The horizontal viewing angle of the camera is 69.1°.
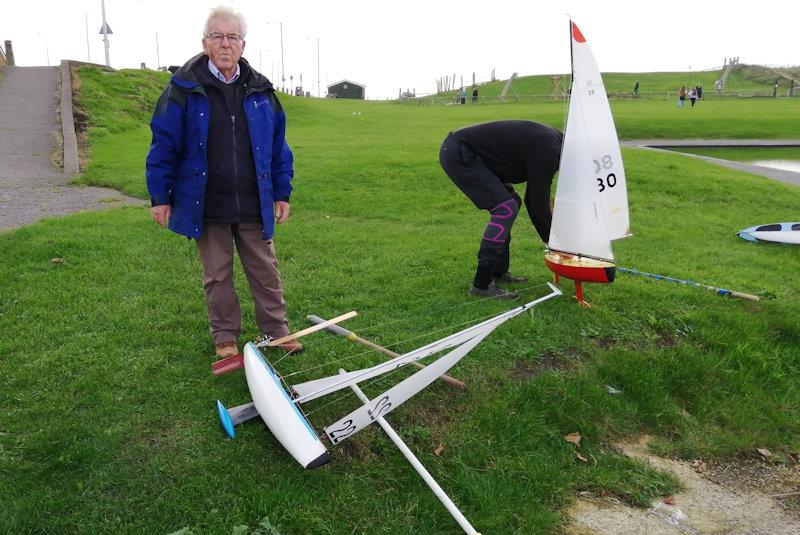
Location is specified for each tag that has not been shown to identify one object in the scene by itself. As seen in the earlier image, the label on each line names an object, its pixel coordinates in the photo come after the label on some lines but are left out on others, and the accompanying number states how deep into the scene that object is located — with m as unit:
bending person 5.23
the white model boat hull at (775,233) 7.66
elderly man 3.67
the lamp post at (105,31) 30.99
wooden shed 87.25
